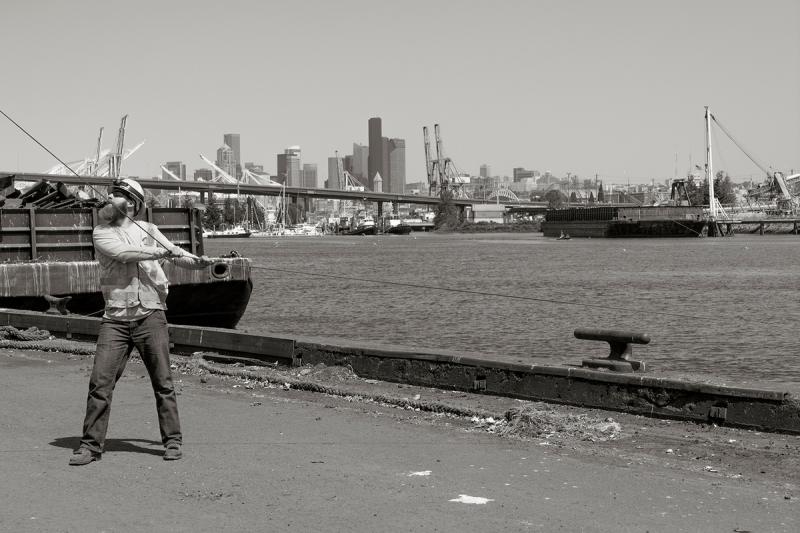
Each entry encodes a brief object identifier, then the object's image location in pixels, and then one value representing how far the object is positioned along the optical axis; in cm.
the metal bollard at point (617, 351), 1055
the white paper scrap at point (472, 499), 703
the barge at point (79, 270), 2245
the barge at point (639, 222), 17600
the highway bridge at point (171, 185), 18732
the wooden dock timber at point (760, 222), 18550
